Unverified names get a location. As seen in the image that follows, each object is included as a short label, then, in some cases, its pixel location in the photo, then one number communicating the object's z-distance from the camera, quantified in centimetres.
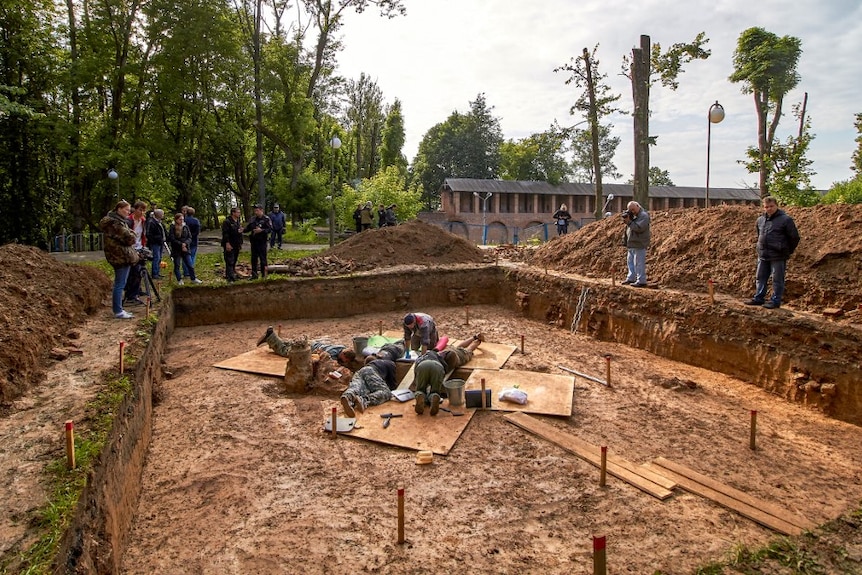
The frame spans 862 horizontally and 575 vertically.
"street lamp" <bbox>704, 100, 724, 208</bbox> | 1251
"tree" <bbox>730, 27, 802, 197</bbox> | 2152
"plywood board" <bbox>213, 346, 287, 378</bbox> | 791
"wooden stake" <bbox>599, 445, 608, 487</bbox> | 467
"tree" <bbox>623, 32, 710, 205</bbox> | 1477
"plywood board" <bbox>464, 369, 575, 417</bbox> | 645
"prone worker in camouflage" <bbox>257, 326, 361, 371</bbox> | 802
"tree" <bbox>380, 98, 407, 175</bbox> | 3850
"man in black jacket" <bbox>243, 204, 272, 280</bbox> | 1181
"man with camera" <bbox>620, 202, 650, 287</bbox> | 977
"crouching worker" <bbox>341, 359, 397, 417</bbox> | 632
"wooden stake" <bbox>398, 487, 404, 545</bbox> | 385
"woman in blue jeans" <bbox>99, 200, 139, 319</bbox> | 789
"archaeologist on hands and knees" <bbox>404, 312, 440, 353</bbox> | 785
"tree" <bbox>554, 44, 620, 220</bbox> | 1916
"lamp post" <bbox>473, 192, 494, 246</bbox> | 3097
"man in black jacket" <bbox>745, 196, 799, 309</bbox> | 720
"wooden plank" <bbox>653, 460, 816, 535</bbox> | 403
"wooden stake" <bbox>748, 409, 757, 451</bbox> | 540
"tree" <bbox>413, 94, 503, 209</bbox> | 4284
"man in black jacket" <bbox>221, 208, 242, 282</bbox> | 1172
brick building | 3130
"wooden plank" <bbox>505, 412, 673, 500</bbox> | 463
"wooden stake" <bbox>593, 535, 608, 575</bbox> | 303
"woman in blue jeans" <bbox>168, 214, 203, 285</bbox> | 1133
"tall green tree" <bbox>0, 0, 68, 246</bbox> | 1867
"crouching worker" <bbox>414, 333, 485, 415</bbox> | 622
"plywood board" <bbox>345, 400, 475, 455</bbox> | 557
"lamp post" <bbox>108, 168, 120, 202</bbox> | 1954
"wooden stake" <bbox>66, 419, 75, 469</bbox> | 350
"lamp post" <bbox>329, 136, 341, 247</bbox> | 1464
